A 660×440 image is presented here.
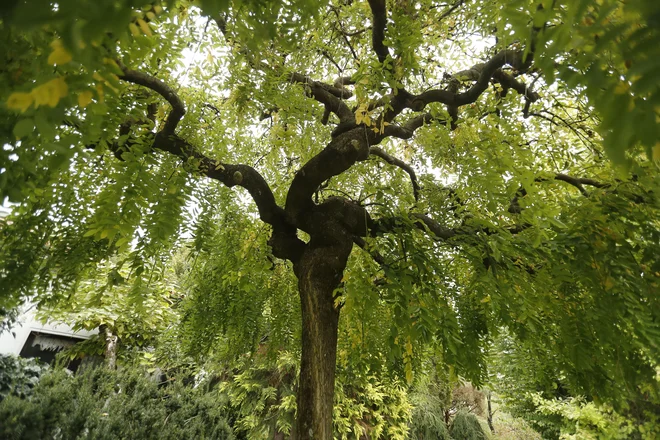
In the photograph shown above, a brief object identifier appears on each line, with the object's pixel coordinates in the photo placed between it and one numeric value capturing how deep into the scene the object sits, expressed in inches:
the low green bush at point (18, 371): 177.9
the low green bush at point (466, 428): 297.4
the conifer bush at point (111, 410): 116.5
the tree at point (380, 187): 33.7
